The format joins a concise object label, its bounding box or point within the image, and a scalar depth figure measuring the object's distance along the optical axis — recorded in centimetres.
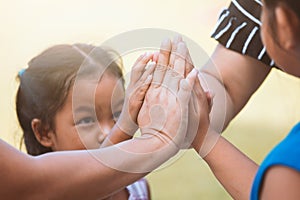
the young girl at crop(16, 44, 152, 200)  168
